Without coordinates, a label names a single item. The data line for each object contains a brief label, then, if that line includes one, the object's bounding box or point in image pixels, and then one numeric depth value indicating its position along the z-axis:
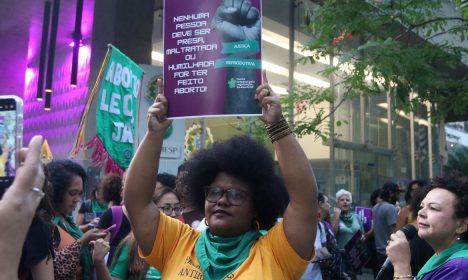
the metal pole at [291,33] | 12.98
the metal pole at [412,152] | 19.27
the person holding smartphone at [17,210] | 1.14
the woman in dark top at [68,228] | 3.11
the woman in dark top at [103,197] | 5.36
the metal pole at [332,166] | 14.07
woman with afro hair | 2.20
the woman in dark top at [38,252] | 2.35
